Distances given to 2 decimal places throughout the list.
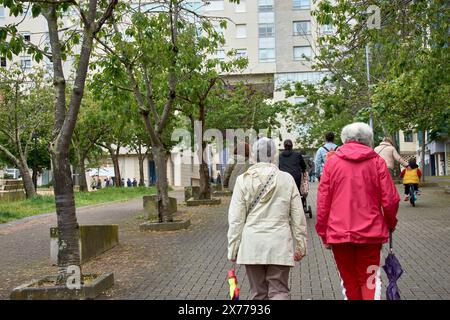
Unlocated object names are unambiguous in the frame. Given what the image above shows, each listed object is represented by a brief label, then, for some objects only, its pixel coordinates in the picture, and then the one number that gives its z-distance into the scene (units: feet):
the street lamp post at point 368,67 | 81.40
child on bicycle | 57.06
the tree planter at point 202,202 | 69.00
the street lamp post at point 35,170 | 114.62
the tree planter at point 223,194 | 89.85
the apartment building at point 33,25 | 169.58
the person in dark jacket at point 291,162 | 41.42
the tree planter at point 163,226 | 43.65
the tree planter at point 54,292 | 21.84
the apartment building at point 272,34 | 201.06
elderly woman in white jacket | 15.53
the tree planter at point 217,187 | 102.65
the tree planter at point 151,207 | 50.08
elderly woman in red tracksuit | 15.40
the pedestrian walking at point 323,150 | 39.07
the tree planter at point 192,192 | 75.54
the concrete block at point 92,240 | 30.99
